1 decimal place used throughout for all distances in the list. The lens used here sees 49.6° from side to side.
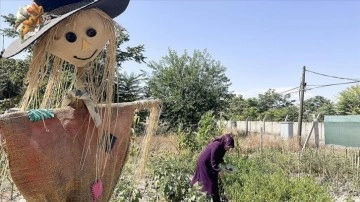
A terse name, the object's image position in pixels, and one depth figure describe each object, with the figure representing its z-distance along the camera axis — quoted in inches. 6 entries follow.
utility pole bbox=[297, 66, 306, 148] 539.2
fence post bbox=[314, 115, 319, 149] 488.1
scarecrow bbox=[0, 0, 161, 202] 59.1
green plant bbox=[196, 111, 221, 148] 326.3
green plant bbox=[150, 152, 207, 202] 131.6
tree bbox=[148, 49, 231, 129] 679.1
